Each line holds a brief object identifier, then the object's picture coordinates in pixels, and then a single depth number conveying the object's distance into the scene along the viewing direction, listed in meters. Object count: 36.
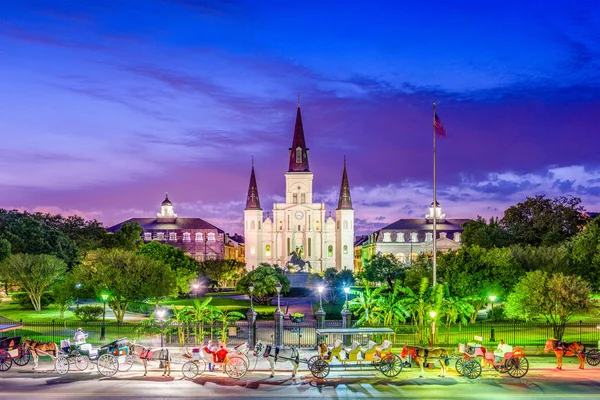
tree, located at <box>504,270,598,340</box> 28.91
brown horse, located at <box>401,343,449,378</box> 21.28
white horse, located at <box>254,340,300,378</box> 21.16
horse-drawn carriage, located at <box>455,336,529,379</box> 21.00
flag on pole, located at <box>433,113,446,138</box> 30.73
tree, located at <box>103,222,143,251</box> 90.69
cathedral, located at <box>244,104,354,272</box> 126.06
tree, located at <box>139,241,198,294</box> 60.38
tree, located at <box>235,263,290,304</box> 56.00
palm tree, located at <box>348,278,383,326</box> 31.44
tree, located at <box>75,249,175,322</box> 39.47
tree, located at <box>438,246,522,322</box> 41.00
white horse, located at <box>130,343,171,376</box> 21.30
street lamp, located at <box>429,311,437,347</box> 26.33
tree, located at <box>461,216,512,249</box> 73.12
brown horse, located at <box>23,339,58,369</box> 22.09
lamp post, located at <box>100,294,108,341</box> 30.86
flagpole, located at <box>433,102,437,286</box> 29.13
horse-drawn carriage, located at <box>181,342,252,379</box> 20.97
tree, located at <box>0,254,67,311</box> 49.81
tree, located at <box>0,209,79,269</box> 63.06
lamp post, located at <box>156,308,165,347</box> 25.92
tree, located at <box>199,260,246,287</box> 83.69
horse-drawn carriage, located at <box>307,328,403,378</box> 20.83
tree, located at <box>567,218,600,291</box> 43.03
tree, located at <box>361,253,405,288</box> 75.40
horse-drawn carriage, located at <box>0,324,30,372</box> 22.22
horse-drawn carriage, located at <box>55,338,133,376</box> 21.27
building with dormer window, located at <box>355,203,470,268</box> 126.88
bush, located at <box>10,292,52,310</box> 53.73
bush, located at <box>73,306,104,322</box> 40.81
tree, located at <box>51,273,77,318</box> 44.10
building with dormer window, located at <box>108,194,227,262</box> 128.38
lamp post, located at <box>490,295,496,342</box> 29.77
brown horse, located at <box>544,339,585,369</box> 22.33
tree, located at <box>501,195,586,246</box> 71.94
